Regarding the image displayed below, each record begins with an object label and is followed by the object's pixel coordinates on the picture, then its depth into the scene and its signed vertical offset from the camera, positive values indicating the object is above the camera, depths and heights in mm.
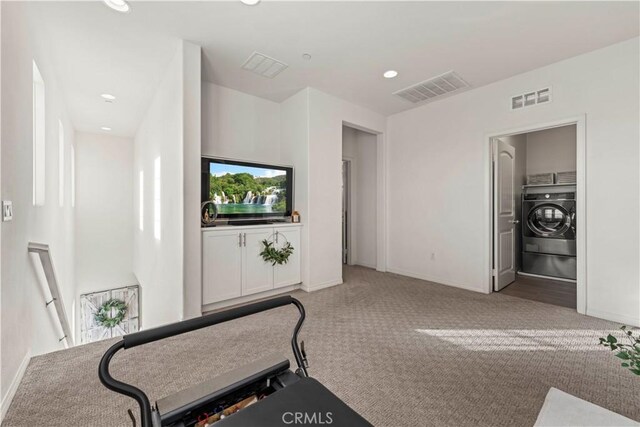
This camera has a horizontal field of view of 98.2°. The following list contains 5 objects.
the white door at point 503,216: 3793 -55
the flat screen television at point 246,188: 3223 +322
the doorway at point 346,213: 5629 -1
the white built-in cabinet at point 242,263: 3034 -592
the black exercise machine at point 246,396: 796 -601
